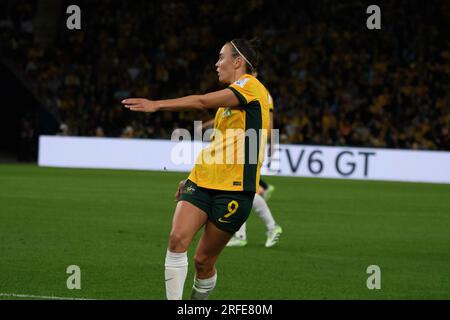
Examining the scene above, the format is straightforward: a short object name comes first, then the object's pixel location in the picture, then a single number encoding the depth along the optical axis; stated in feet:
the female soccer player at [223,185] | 47.14
